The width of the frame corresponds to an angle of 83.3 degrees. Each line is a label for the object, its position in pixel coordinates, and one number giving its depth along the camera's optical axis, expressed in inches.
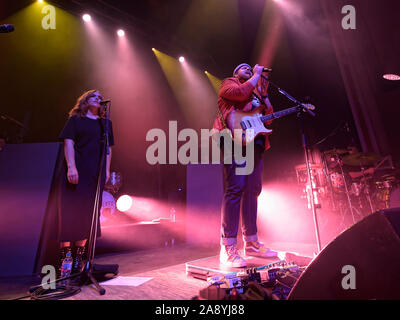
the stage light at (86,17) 199.3
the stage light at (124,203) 188.4
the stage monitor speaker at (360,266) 28.1
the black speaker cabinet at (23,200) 102.3
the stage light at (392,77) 134.6
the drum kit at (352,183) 144.9
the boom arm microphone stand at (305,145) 71.6
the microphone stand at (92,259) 73.3
